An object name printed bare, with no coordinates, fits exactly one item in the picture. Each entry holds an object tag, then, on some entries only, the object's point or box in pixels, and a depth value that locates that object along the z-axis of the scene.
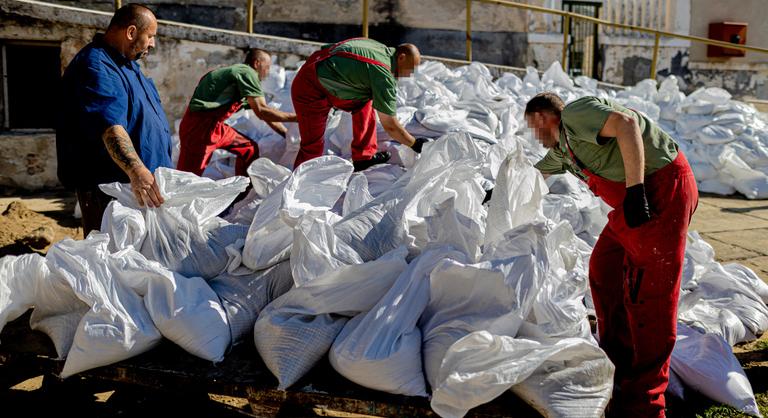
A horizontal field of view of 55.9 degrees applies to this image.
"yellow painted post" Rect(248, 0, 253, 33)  8.01
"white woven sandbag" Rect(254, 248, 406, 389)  2.28
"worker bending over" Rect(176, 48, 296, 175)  4.76
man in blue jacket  3.07
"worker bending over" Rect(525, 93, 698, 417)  2.41
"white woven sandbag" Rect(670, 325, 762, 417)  2.68
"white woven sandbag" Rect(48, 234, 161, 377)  2.32
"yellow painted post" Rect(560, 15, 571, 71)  9.94
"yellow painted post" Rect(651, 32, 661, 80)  10.20
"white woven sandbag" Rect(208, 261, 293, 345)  2.54
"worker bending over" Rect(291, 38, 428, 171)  4.13
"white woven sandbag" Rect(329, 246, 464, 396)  2.14
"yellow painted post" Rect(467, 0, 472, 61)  9.59
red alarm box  12.72
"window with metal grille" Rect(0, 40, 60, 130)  7.37
